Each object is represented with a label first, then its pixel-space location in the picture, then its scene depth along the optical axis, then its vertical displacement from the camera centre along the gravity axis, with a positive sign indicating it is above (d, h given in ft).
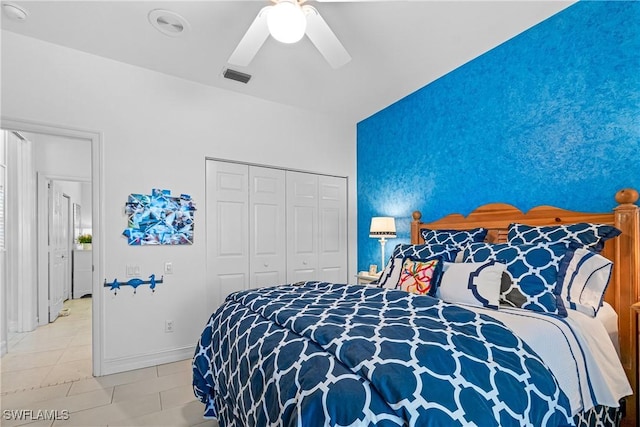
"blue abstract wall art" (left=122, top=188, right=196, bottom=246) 10.03 -0.15
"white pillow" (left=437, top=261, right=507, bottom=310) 6.38 -1.42
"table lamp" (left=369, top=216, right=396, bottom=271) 11.96 -0.52
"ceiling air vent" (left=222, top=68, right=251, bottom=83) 10.43 +4.43
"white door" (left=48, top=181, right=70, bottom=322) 14.75 -1.74
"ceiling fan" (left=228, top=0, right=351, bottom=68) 5.94 +3.64
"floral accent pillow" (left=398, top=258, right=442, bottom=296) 7.27 -1.44
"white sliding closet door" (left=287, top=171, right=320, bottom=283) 13.29 -0.54
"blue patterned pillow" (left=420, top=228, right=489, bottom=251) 8.68 -0.65
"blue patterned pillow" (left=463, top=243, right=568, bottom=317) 6.01 -1.20
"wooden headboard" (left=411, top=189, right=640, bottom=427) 6.24 -1.20
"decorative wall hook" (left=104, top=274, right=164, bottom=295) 9.65 -2.06
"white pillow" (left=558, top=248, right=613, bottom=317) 6.19 -1.23
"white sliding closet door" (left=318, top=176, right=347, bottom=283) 14.11 -0.67
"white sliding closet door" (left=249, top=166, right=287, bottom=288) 12.37 -0.51
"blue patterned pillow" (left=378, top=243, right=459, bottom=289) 8.21 -1.11
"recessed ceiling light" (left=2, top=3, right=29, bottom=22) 7.68 +4.77
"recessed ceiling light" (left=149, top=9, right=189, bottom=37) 7.88 +4.72
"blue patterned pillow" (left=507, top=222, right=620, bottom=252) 6.40 -0.44
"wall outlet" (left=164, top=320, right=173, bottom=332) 10.43 -3.51
